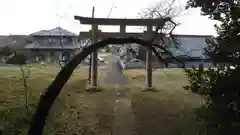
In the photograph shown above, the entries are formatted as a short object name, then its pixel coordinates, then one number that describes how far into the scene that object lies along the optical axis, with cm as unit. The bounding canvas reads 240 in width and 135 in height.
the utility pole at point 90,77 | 780
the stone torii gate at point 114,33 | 671
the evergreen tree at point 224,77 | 289
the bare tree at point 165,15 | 214
